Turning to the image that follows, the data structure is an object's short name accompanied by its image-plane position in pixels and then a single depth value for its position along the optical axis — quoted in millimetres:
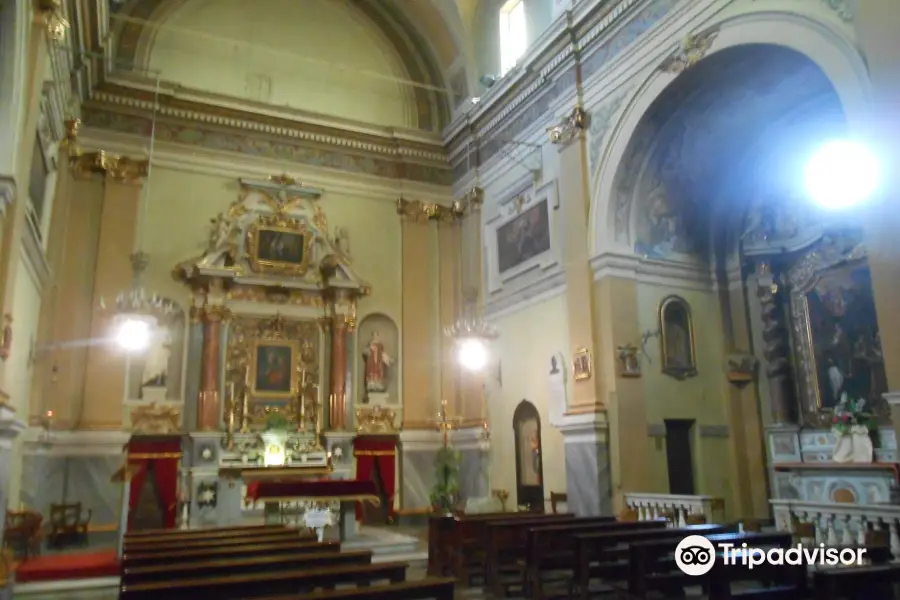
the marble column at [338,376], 12336
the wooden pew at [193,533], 5953
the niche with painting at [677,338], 9875
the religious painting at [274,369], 12117
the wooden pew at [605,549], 5133
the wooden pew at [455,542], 6754
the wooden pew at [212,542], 5082
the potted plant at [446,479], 11773
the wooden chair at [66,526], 9547
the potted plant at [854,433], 8281
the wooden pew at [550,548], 5508
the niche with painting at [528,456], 10867
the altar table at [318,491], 8656
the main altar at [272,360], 11203
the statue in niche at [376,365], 12852
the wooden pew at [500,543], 6086
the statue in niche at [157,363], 11298
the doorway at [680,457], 9680
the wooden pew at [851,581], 3529
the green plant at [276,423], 11602
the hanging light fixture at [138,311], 9305
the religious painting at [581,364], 9527
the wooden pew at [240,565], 3973
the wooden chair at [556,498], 9852
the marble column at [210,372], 11422
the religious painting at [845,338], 8695
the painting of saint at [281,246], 12547
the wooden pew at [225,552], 4523
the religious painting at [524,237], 11227
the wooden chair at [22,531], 7824
